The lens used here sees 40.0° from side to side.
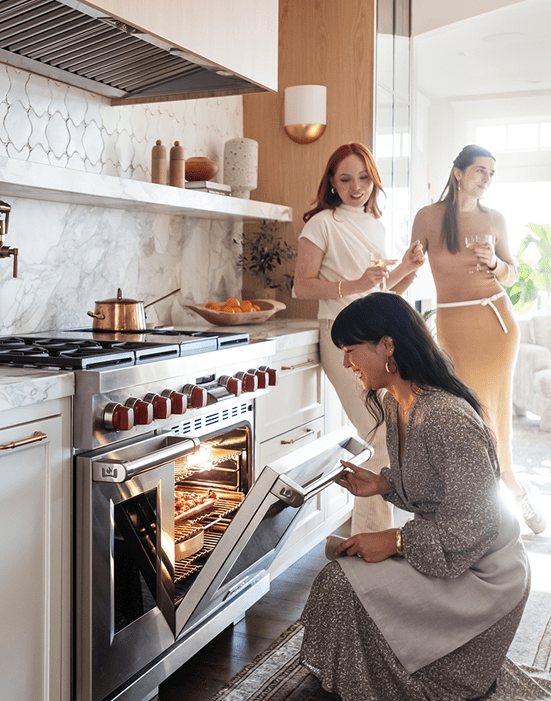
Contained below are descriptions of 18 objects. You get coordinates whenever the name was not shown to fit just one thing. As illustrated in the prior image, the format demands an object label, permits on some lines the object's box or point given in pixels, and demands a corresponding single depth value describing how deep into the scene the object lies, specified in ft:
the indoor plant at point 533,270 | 23.50
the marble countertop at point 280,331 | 9.34
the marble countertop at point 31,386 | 4.98
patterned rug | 6.86
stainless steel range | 5.71
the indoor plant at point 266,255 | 12.60
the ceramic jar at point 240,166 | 11.80
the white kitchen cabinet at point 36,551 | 5.10
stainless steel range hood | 6.86
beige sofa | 20.95
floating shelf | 7.09
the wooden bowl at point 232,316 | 10.36
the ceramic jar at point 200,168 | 10.76
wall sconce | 12.12
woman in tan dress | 11.63
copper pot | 8.27
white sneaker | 11.53
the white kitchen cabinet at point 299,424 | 9.13
